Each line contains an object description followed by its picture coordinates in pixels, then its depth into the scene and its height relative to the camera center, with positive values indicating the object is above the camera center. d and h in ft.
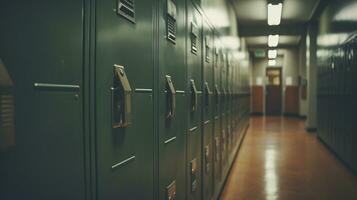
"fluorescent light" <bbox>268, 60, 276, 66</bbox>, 58.13 +5.42
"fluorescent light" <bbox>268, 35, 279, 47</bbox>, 36.86 +6.10
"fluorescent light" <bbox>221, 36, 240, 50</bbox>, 15.92 +2.71
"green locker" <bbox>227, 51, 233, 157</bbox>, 16.89 -0.57
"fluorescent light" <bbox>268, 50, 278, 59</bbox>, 48.51 +5.93
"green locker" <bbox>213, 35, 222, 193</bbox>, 12.05 -0.74
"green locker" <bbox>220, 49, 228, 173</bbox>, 14.32 -0.91
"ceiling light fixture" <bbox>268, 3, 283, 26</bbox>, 22.47 +5.81
